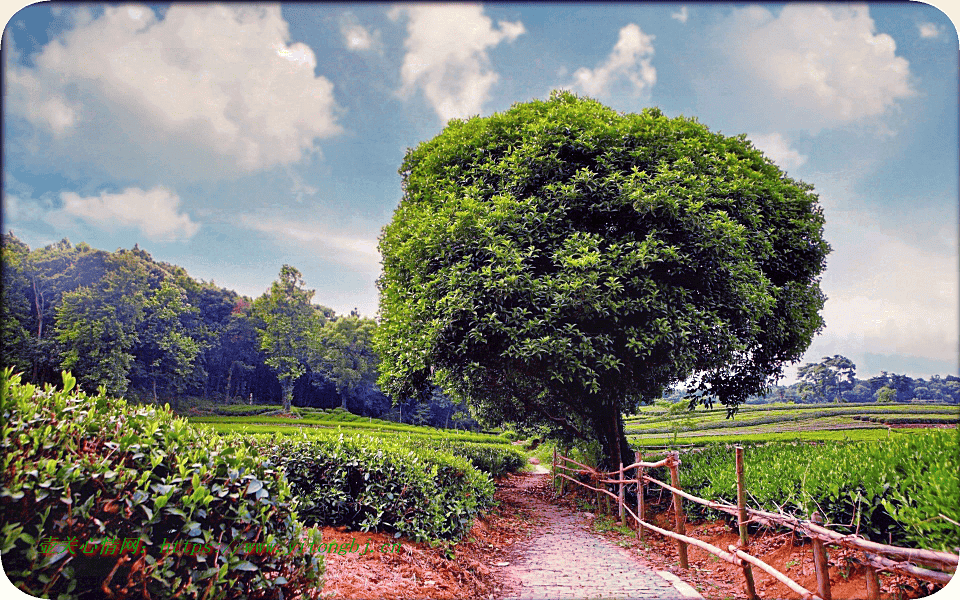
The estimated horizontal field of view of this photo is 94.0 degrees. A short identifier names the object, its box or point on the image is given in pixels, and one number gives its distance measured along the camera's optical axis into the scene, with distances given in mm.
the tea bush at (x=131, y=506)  2012
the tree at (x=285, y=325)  36812
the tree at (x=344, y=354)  41938
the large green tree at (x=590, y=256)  6633
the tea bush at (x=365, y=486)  5039
